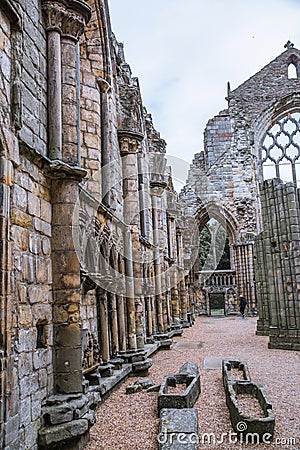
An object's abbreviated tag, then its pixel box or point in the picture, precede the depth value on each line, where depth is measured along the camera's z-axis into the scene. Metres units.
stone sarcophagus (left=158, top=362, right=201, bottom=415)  5.30
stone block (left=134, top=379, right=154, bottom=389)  6.79
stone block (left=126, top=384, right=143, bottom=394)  6.52
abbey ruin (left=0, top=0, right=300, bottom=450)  3.72
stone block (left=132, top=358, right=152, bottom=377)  7.86
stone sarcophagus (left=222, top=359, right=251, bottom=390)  6.71
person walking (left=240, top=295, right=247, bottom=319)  23.59
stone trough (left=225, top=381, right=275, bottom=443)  4.34
